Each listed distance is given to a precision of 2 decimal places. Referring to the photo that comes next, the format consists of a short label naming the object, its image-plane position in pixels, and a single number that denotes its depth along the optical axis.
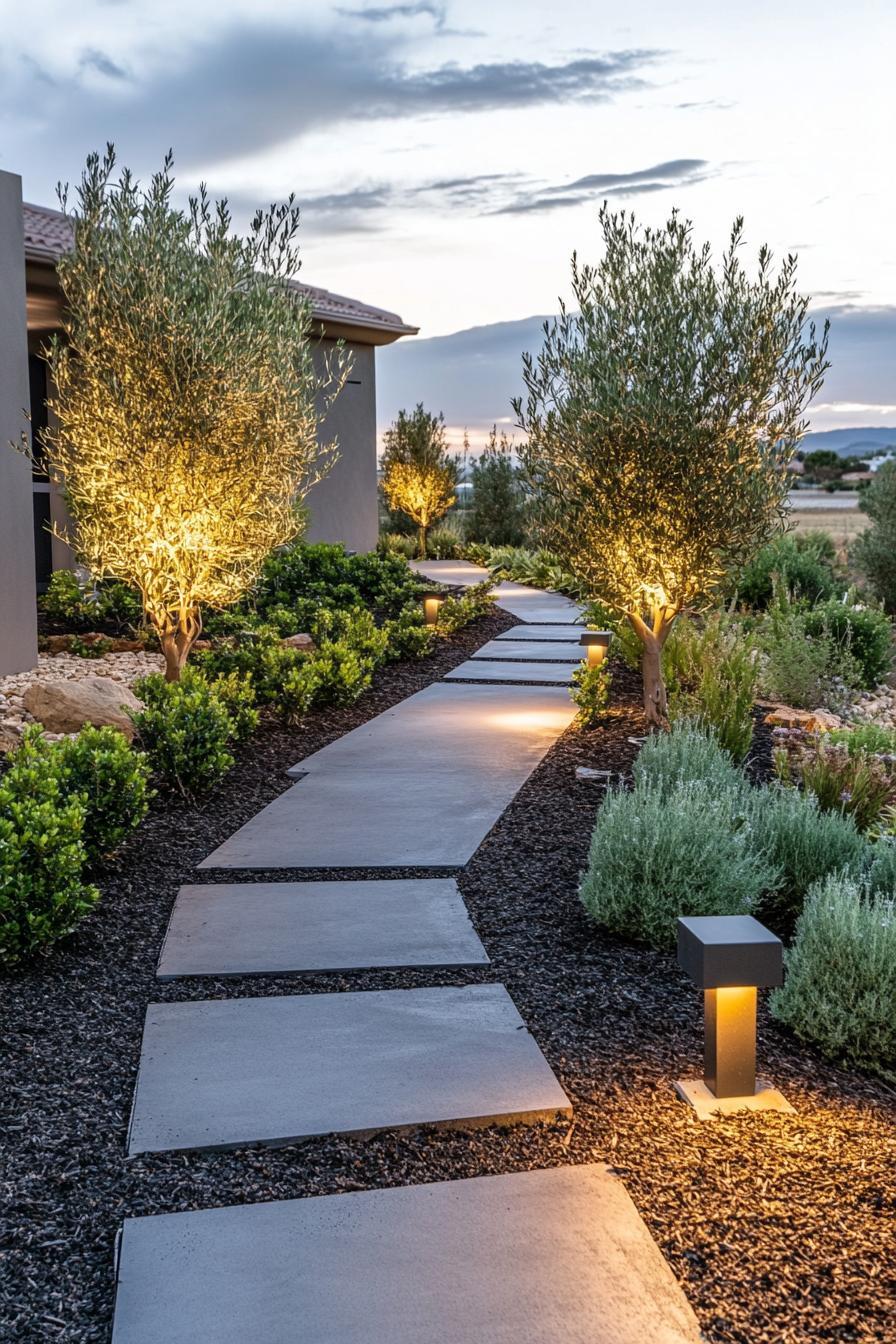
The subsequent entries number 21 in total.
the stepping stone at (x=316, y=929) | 4.10
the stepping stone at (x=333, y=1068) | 2.99
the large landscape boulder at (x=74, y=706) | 7.72
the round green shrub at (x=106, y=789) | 5.21
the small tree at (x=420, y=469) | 23.97
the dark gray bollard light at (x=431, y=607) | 12.72
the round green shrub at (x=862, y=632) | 11.91
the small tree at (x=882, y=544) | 18.30
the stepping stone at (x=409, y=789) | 5.42
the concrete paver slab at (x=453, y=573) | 18.33
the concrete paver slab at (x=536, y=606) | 14.85
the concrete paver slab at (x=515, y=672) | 10.52
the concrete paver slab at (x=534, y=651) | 11.65
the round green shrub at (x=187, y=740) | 6.41
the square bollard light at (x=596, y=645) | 9.33
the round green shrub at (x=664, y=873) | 4.36
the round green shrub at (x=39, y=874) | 4.11
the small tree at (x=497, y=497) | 25.83
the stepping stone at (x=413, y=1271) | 2.23
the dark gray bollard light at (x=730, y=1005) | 3.13
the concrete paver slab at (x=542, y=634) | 13.05
